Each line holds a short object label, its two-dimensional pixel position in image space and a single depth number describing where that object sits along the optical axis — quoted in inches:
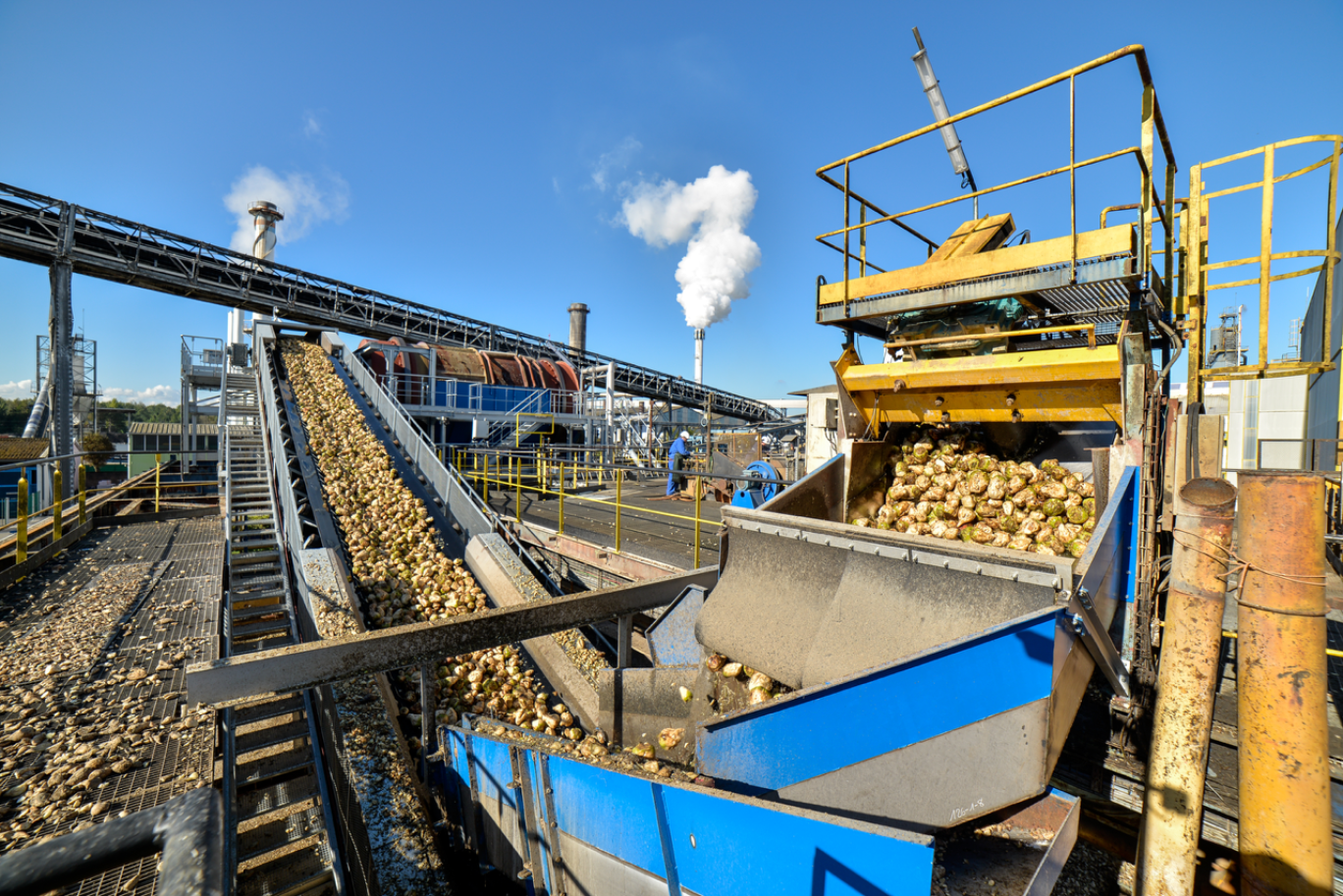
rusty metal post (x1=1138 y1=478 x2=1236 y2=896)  82.9
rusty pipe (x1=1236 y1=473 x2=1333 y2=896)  76.2
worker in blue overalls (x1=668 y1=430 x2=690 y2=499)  537.8
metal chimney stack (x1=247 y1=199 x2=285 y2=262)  1018.7
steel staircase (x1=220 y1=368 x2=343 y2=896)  106.3
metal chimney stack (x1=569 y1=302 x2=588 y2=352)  1296.0
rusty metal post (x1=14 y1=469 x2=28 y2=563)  228.2
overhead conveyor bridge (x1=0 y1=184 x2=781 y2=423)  624.7
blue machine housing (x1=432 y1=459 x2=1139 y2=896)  76.2
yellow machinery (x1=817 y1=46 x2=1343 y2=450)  136.3
